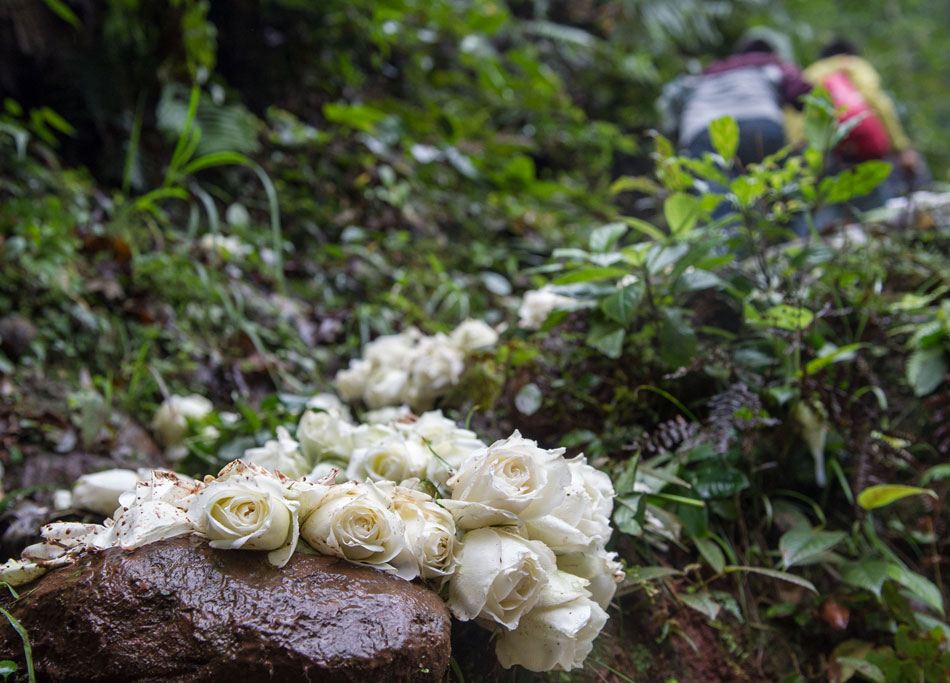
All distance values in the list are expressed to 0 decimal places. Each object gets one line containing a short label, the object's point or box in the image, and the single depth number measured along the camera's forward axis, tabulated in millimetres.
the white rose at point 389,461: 1243
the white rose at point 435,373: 1938
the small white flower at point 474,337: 2012
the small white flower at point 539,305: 1988
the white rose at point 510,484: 1028
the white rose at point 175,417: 2021
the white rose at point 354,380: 2172
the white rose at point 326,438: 1428
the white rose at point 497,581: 977
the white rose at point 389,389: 2031
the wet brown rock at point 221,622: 868
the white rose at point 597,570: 1134
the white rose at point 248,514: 946
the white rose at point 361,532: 993
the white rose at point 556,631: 998
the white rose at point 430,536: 1021
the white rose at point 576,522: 1081
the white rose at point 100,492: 1543
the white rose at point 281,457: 1375
